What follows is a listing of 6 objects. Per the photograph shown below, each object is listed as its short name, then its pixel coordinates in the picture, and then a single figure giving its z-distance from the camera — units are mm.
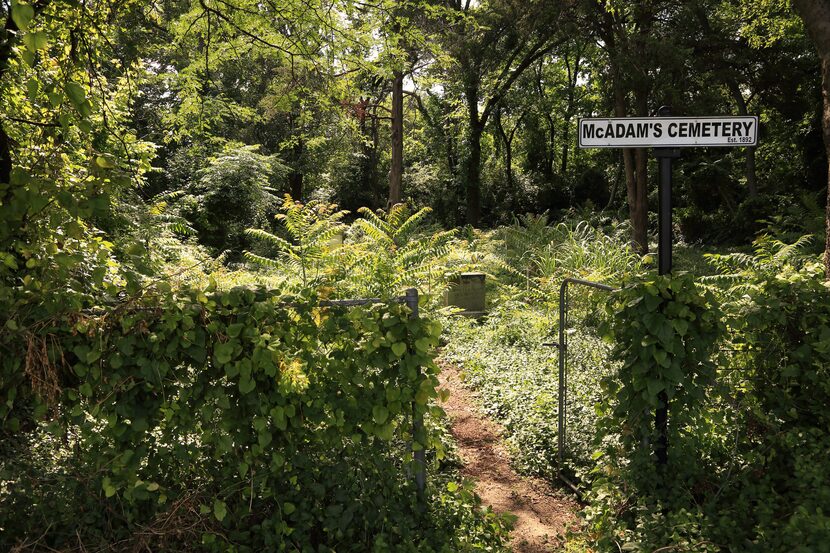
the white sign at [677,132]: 3443
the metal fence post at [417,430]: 3168
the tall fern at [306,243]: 7152
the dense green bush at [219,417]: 2873
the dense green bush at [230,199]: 16578
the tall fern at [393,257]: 7414
